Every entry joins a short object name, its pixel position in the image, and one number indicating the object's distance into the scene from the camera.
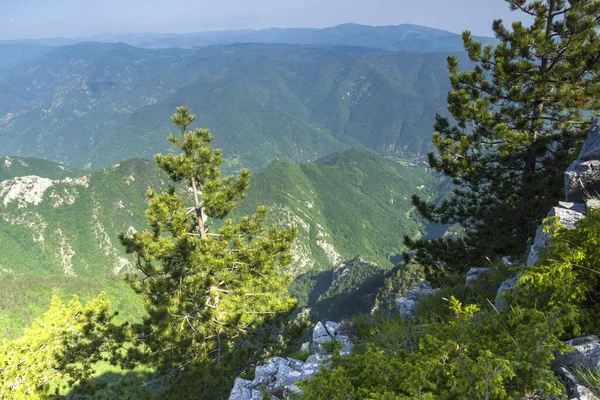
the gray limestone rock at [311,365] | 7.53
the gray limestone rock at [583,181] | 8.42
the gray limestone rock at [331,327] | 10.09
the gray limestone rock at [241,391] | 8.53
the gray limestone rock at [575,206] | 7.39
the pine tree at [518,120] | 15.58
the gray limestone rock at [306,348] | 10.87
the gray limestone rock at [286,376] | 8.19
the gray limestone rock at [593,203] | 6.78
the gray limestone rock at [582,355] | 4.22
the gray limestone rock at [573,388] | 3.88
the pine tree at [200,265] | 16.03
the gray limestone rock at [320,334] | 9.95
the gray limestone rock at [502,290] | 6.24
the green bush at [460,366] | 3.81
